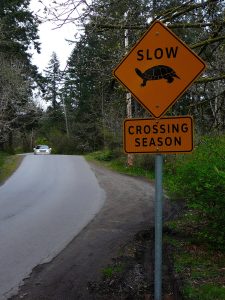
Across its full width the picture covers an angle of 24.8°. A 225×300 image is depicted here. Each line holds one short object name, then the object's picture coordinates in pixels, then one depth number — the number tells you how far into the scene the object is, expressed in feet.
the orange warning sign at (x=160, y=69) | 17.44
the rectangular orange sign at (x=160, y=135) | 17.26
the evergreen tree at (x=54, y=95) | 289.41
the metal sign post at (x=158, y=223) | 17.03
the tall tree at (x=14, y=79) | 126.41
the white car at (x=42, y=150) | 189.22
